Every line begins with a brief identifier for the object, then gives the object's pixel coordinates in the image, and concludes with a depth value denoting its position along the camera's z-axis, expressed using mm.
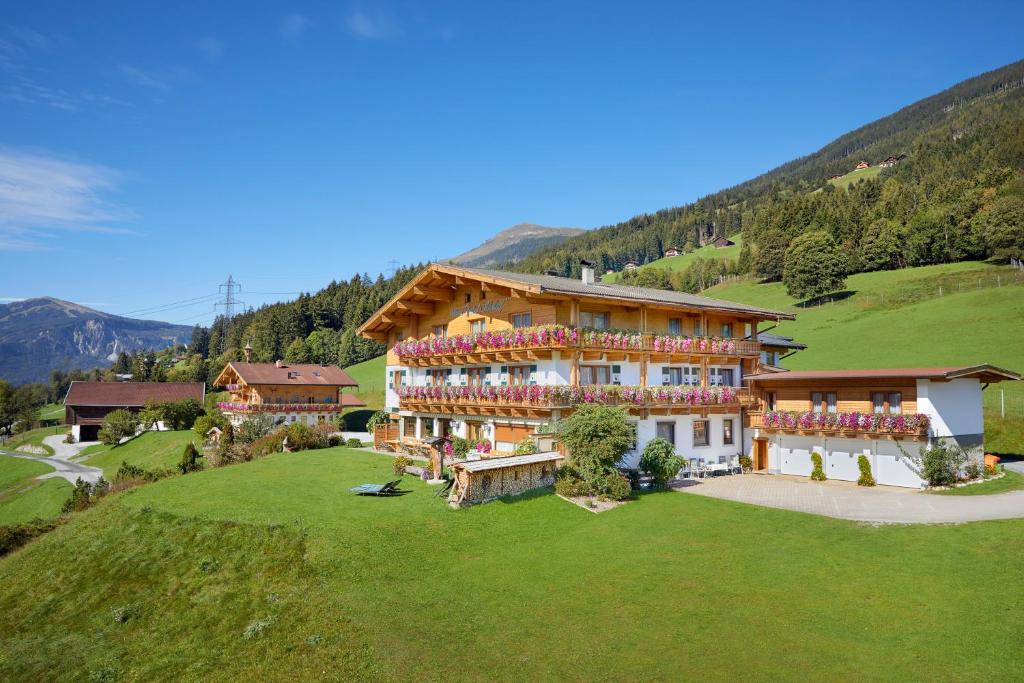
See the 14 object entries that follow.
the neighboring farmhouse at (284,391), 68562
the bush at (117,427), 67125
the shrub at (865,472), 29234
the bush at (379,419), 49031
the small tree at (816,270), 85438
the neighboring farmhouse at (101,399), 79062
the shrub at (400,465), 30564
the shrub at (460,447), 33094
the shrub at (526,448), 27328
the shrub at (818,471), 31375
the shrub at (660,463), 28250
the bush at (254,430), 46219
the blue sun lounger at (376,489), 25188
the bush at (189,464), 38062
